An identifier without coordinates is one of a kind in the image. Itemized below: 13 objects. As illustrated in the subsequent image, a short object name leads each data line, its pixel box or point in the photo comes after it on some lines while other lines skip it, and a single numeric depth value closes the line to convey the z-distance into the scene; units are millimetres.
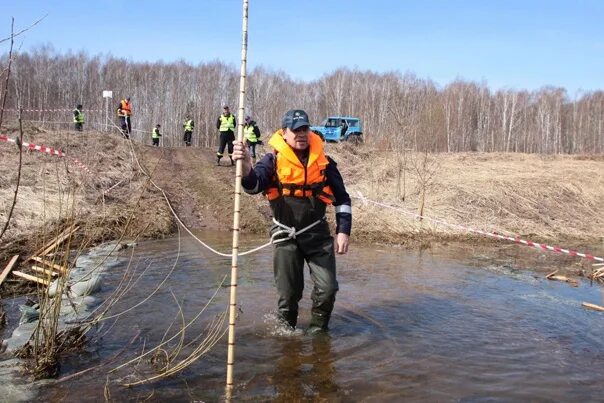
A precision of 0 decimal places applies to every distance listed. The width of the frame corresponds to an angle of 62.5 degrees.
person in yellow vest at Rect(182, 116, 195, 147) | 25814
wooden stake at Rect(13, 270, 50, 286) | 5931
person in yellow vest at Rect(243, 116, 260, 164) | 18672
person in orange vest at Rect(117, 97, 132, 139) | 19997
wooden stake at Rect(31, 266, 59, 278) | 5566
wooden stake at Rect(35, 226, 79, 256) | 3821
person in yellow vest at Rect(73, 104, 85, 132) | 21994
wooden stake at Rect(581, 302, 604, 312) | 6317
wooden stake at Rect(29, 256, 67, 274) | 3893
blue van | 32125
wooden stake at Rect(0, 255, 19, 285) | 5535
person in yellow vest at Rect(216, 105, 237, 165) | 17125
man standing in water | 4617
